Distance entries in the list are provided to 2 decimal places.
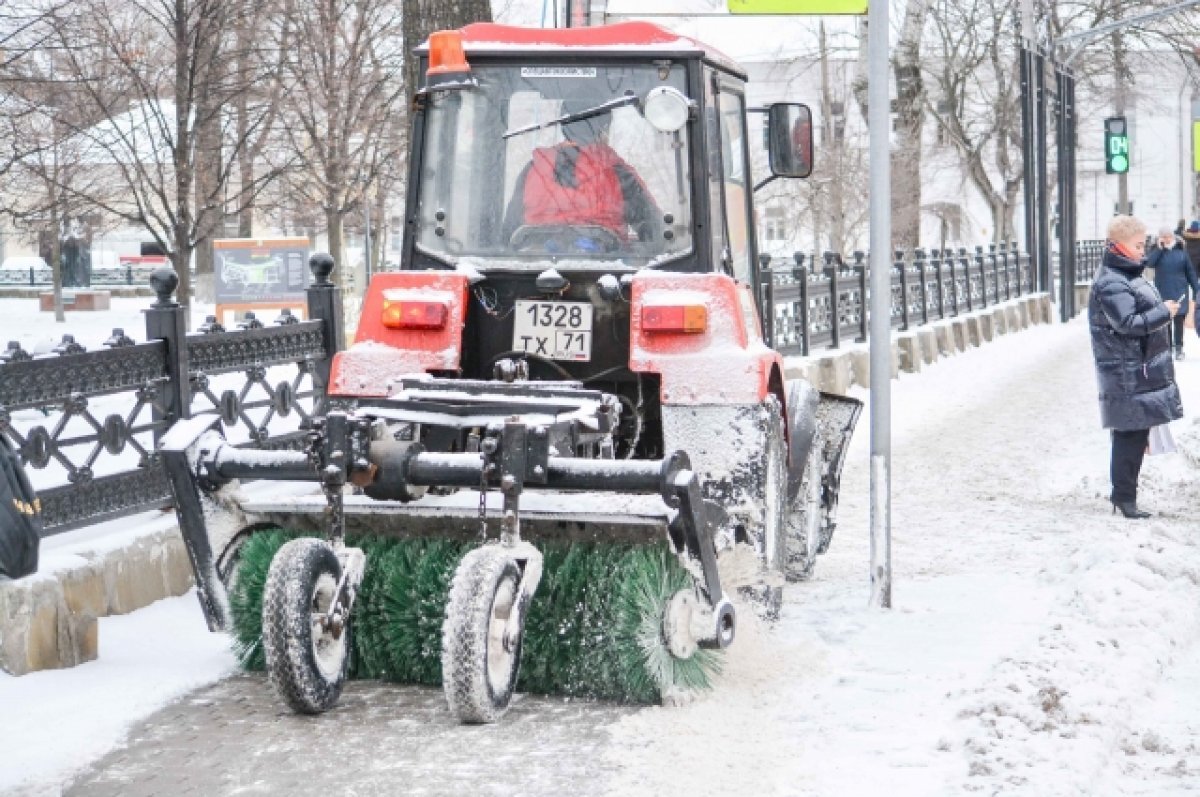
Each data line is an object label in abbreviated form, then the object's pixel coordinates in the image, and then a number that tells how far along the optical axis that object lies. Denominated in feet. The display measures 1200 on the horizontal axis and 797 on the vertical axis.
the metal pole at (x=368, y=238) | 77.10
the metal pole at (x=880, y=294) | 22.71
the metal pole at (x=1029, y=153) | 94.63
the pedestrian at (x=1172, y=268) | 64.28
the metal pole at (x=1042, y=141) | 96.12
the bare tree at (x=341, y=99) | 67.82
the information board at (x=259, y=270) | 72.23
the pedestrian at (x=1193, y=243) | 68.39
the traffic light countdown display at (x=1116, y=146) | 100.48
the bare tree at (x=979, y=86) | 144.77
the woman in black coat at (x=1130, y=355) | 30.45
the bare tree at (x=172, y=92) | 59.41
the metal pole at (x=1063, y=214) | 102.22
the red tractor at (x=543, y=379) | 17.53
